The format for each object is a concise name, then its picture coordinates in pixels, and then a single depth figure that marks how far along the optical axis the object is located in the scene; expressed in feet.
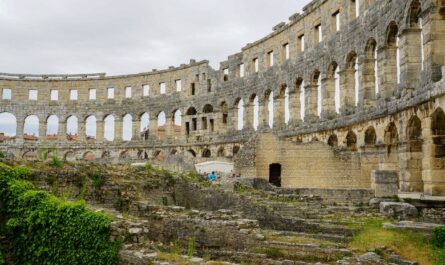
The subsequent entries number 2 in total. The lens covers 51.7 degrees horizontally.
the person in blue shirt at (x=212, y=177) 72.87
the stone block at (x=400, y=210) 44.16
